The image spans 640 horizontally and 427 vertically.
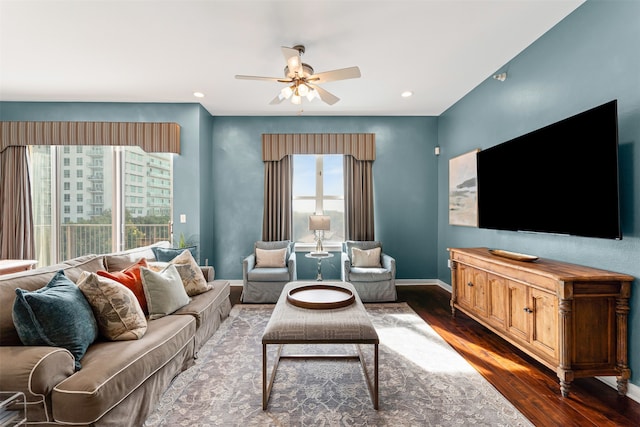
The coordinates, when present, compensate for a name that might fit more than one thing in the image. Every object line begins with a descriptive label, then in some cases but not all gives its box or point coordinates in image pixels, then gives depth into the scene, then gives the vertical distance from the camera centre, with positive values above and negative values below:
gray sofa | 1.32 -0.82
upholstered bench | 1.79 -0.75
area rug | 1.72 -1.24
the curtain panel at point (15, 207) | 4.12 +0.11
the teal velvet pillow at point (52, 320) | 1.48 -0.57
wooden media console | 1.89 -0.75
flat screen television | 1.90 +0.27
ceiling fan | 2.48 +1.25
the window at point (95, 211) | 4.47 +0.05
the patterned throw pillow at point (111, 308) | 1.79 -0.60
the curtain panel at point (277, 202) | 4.73 +0.18
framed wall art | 3.71 +0.30
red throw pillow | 2.20 -0.52
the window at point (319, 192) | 5.00 +0.36
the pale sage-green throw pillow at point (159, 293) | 2.24 -0.64
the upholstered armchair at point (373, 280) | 3.89 -0.92
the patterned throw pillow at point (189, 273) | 2.80 -0.60
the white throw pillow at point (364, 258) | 4.18 -0.67
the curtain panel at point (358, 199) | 4.76 +0.23
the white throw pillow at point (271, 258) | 4.21 -0.67
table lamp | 4.33 -0.14
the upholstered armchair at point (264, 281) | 3.87 -0.92
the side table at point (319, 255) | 4.21 -0.63
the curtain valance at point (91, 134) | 4.11 +1.16
